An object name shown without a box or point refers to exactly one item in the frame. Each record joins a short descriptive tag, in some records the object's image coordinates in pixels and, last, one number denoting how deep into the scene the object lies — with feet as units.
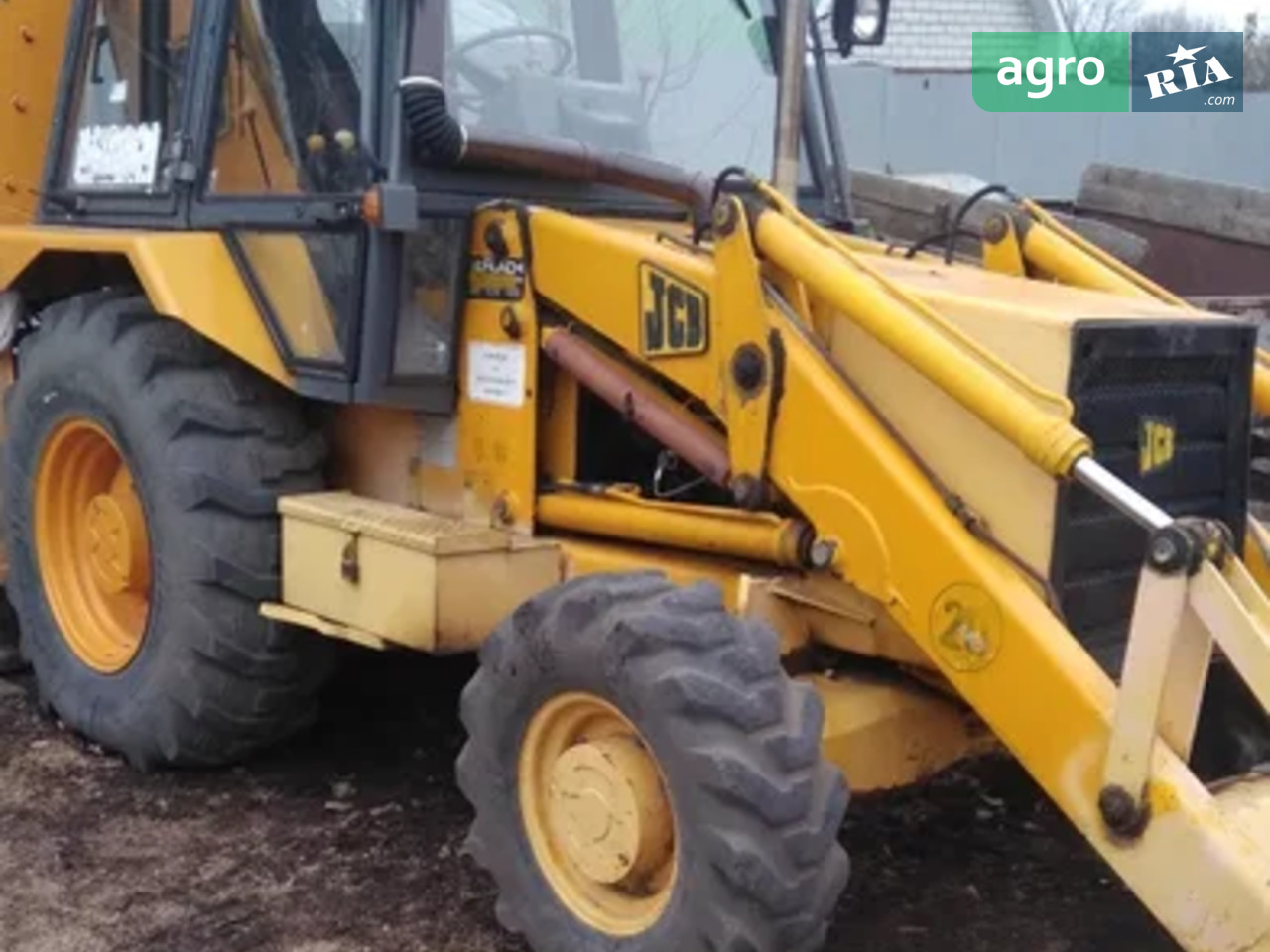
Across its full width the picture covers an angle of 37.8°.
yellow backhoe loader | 10.82
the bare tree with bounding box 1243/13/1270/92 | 77.20
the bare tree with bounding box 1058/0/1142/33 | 84.58
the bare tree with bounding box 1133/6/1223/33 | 96.07
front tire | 10.65
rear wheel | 15.07
